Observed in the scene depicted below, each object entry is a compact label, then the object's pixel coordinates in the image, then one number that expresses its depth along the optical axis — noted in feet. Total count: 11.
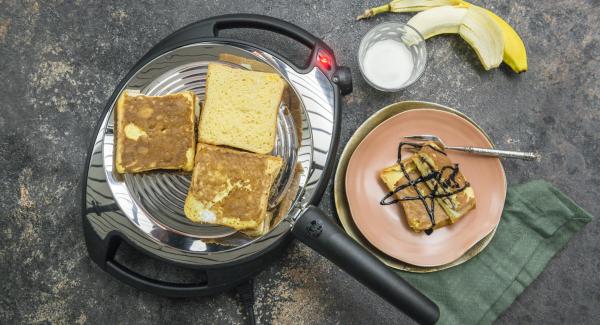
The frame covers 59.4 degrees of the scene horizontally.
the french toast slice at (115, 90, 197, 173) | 3.34
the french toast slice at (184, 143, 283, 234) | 3.34
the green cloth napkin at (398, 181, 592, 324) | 3.88
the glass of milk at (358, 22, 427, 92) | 3.90
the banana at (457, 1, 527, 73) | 3.93
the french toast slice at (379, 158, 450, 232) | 3.73
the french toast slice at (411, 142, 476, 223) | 3.72
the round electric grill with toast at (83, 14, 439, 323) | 3.48
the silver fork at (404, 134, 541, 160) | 3.76
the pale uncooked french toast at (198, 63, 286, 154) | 3.40
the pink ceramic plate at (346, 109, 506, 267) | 3.78
